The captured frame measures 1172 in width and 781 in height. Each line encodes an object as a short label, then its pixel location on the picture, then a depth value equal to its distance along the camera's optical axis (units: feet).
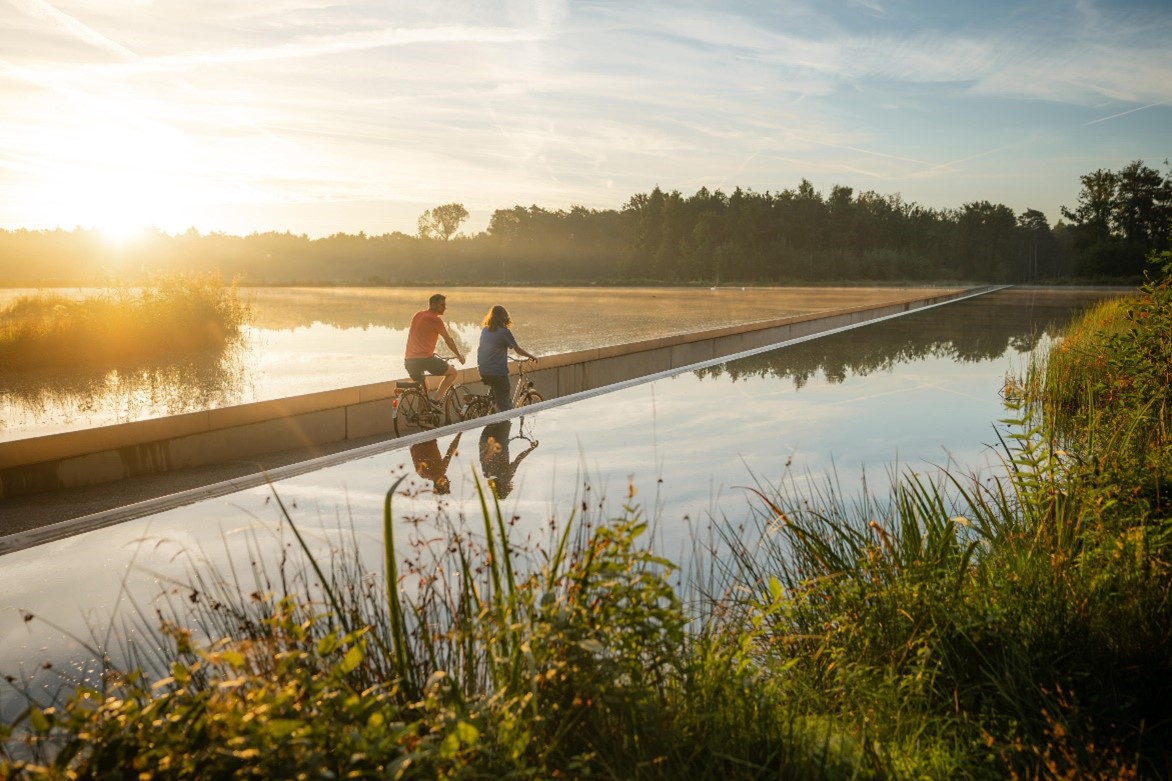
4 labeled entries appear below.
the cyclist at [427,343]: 39.22
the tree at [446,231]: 567.18
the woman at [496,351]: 40.22
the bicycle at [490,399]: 41.96
